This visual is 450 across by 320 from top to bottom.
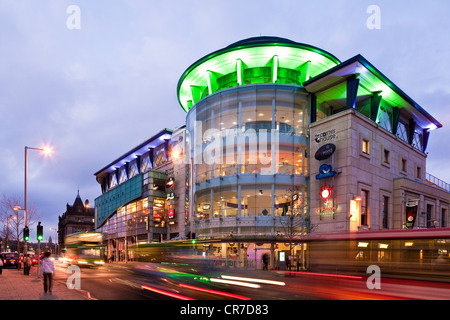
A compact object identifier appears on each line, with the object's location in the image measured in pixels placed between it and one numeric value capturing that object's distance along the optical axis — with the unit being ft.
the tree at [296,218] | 143.02
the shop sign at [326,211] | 138.92
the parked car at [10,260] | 134.64
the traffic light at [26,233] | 94.89
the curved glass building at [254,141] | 153.69
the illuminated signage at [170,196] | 216.02
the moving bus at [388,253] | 45.60
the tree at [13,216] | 194.70
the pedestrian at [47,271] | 53.72
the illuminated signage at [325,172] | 140.54
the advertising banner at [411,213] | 153.17
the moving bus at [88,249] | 127.54
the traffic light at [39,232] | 87.98
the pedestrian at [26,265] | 93.81
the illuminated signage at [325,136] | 145.45
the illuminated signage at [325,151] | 140.87
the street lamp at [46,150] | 95.50
